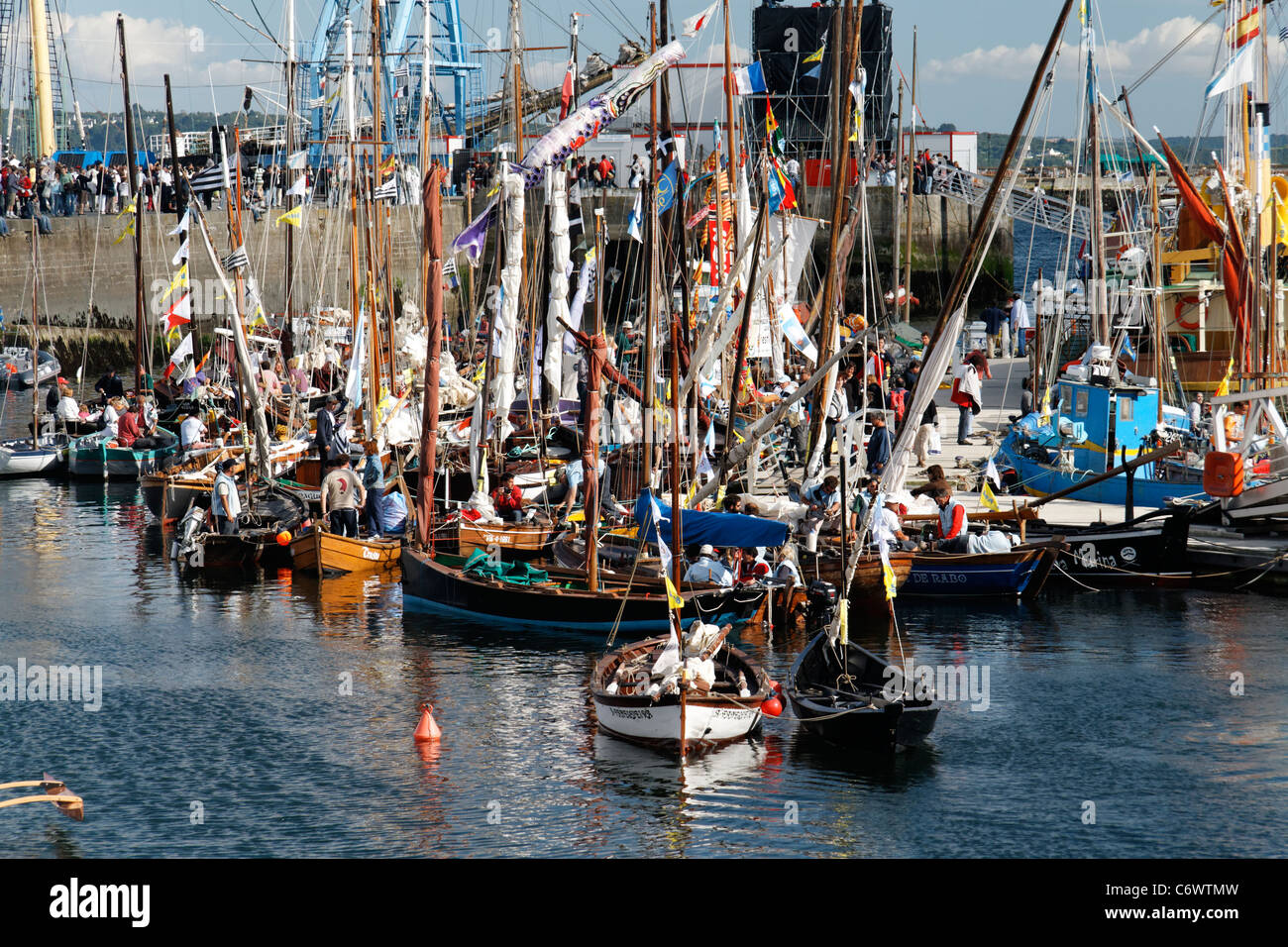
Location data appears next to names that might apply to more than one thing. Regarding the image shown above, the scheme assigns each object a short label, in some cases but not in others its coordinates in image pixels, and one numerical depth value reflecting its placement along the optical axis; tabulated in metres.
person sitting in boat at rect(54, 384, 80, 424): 47.19
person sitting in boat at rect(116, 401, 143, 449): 44.91
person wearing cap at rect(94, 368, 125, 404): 49.51
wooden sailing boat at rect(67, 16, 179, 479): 44.31
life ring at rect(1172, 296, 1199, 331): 43.25
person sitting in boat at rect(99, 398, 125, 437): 45.53
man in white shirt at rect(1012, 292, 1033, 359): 51.69
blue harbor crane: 60.34
